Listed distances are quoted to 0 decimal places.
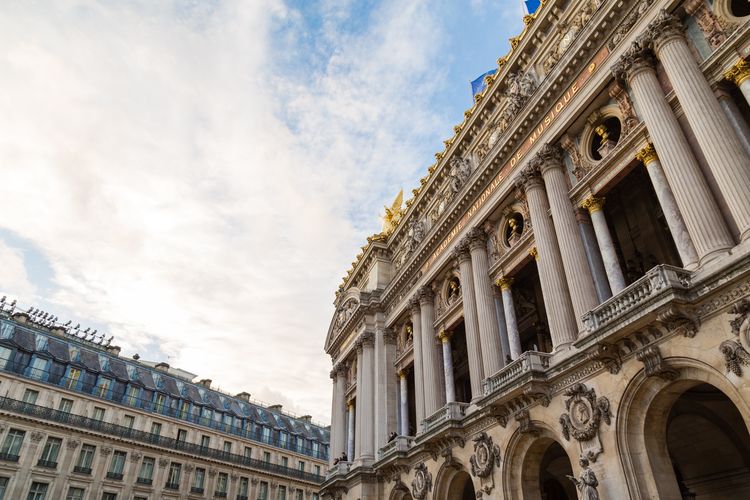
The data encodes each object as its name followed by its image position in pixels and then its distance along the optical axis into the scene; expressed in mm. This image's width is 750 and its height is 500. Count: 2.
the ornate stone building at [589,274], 13320
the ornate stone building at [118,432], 41188
